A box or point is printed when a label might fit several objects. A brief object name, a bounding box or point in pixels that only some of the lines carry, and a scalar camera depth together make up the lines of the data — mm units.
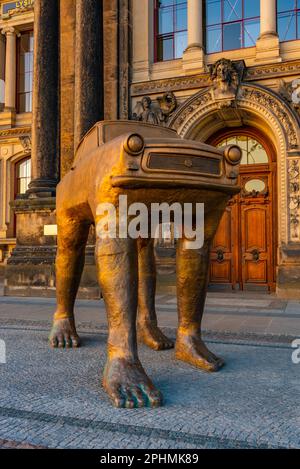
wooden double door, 10766
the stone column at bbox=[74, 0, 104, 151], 10102
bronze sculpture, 2615
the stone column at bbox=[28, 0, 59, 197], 10586
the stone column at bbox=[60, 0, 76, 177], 11195
